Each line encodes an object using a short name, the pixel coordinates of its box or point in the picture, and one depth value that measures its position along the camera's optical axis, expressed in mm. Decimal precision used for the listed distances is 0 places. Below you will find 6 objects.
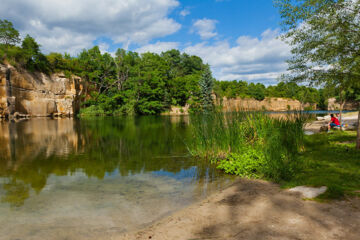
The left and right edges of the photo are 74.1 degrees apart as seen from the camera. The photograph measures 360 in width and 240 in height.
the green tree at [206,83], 49938
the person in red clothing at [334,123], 14562
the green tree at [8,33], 35438
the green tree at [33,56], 37750
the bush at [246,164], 6344
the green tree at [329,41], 7176
